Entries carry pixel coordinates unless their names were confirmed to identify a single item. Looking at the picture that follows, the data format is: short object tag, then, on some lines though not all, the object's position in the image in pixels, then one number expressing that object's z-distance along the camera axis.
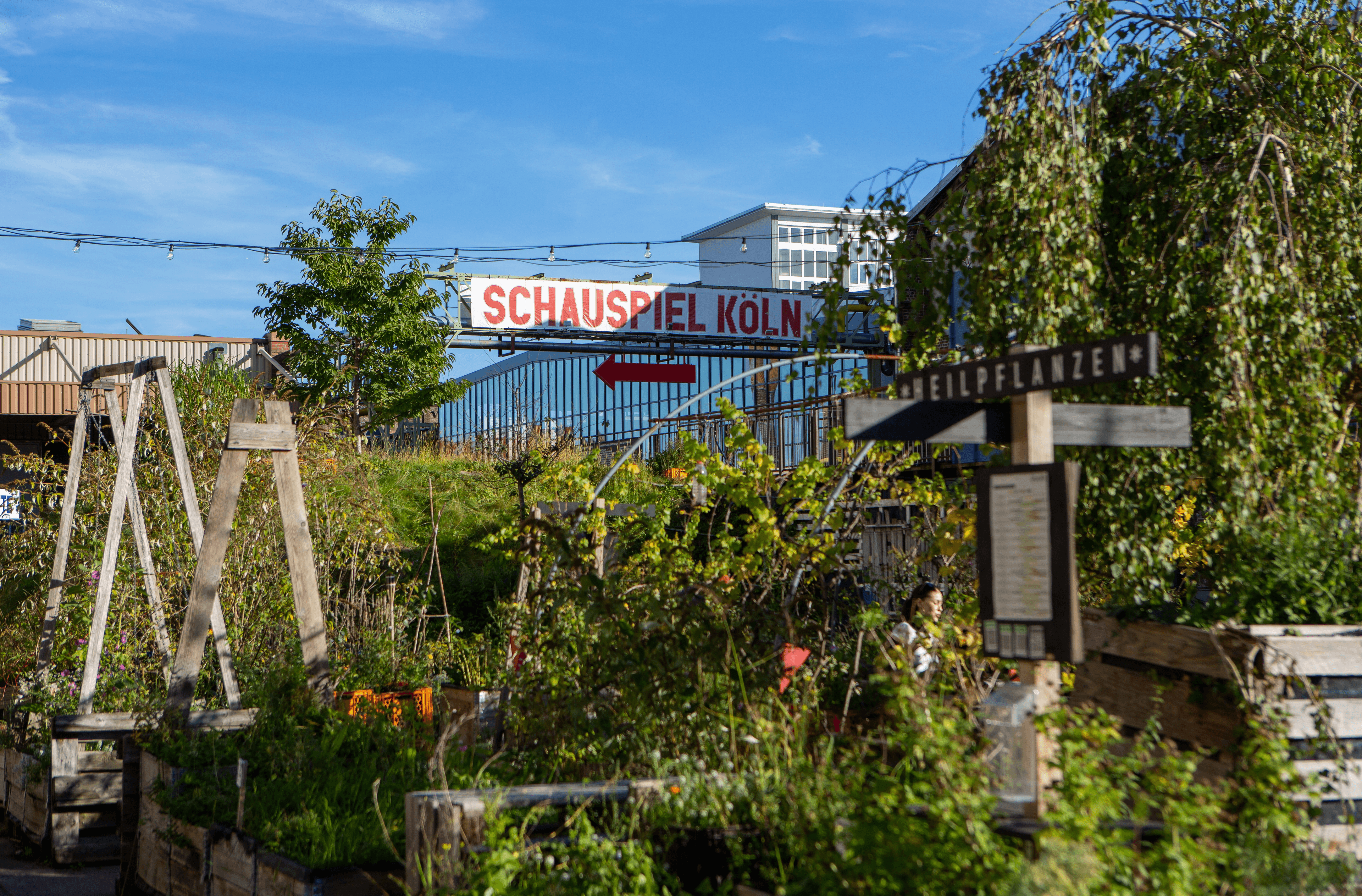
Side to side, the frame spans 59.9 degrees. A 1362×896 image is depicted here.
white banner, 20.78
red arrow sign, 31.61
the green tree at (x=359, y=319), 19.83
